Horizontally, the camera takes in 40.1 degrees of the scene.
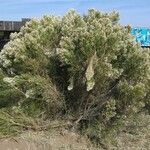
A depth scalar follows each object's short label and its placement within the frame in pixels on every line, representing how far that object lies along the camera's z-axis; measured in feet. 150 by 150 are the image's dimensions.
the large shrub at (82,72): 12.80
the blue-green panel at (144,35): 24.66
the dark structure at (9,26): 23.44
